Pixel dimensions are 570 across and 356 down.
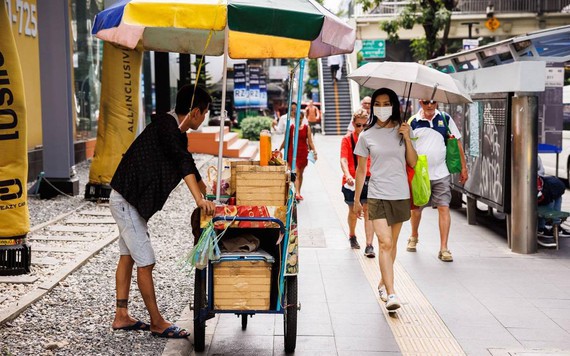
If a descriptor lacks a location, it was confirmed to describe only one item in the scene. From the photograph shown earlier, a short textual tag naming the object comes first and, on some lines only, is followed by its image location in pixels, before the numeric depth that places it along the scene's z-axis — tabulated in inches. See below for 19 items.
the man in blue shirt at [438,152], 343.3
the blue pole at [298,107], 212.2
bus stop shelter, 356.8
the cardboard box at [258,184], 208.1
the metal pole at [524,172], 356.5
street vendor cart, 202.5
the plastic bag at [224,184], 214.5
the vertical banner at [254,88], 1262.3
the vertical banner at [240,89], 1234.0
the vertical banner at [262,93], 1289.4
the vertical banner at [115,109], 486.6
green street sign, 1585.9
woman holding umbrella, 257.6
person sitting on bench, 382.0
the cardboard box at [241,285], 203.9
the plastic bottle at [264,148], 223.6
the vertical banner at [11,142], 277.6
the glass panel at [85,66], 715.4
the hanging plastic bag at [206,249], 199.2
